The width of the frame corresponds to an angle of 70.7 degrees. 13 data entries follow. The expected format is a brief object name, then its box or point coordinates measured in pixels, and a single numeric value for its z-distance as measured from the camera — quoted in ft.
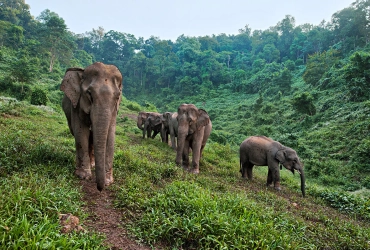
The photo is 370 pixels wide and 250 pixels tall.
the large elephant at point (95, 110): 14.42
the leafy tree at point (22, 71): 64.23
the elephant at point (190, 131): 26.02
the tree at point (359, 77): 69.26
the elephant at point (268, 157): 26.11
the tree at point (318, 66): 125.59
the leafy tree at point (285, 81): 137.00
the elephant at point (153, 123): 51.60
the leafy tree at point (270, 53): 229.04
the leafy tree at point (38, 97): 61.57
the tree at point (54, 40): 144.15
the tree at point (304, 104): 77.15
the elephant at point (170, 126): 39.18
